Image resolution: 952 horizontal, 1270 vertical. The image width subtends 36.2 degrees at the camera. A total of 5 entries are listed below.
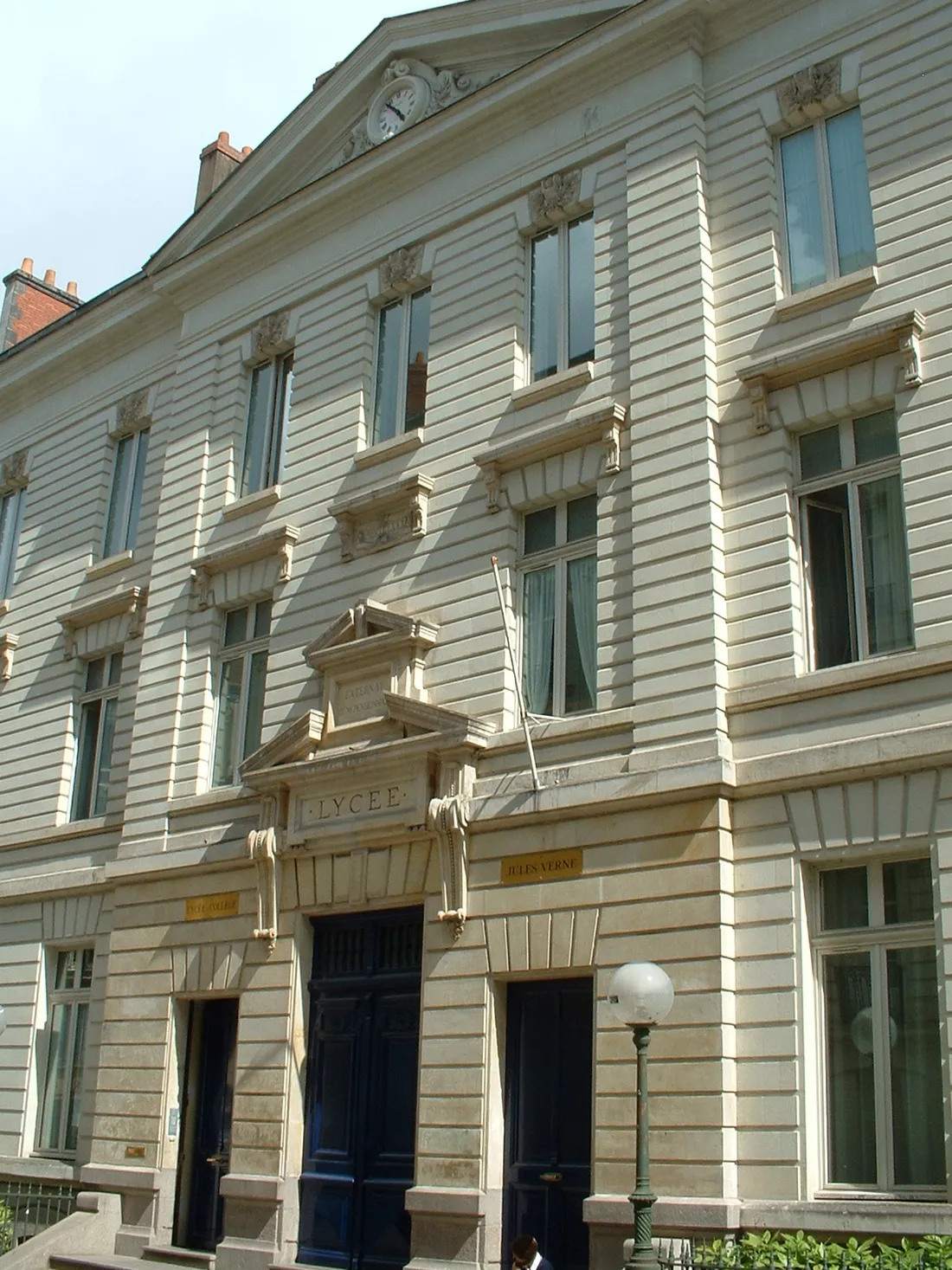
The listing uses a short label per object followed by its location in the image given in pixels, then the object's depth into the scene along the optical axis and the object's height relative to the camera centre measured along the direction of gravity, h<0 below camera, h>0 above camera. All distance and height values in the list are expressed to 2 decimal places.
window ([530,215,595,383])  19.14 +10.03
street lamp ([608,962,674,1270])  12.38 +0.66
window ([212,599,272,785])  21.83 +5.51
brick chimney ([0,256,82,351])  34.75 +17.71
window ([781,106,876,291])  16.84 +10.02
